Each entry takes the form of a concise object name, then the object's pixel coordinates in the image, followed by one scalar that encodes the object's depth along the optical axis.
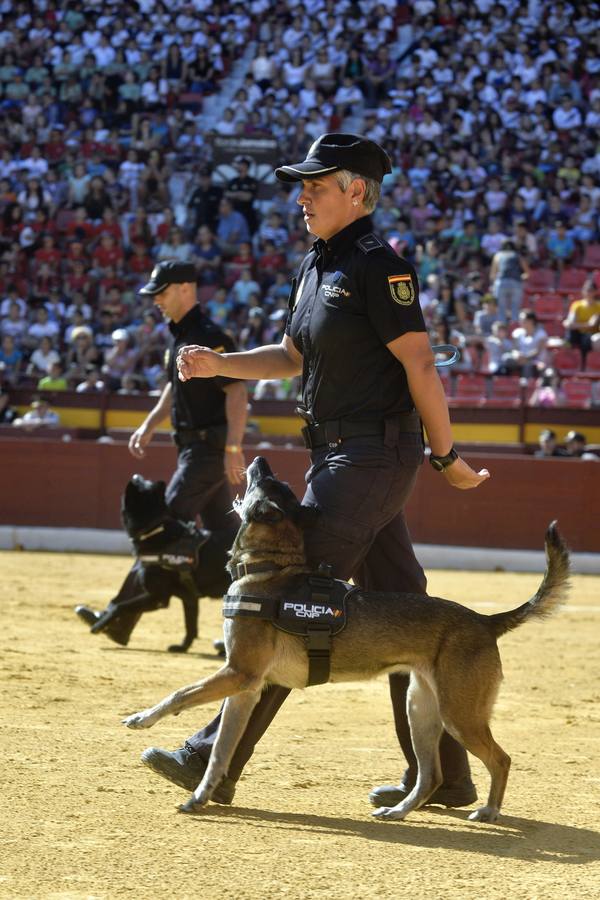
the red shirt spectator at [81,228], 20.84
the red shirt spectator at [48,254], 20.59
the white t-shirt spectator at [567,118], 20.39
